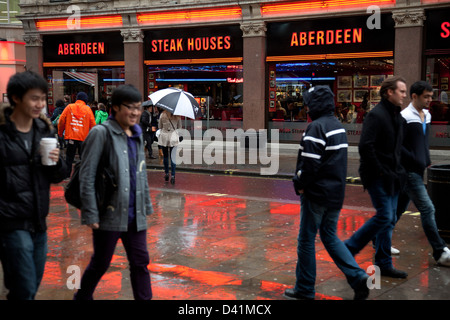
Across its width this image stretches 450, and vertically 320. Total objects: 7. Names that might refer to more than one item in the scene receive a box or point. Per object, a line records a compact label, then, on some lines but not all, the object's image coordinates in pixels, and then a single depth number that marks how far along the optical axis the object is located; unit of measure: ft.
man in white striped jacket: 16.84
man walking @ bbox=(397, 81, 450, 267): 20.65
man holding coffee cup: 12.93
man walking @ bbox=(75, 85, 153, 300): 14.30
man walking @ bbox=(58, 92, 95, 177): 38.99
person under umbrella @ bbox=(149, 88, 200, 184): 39.27
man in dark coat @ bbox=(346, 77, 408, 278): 18.69
